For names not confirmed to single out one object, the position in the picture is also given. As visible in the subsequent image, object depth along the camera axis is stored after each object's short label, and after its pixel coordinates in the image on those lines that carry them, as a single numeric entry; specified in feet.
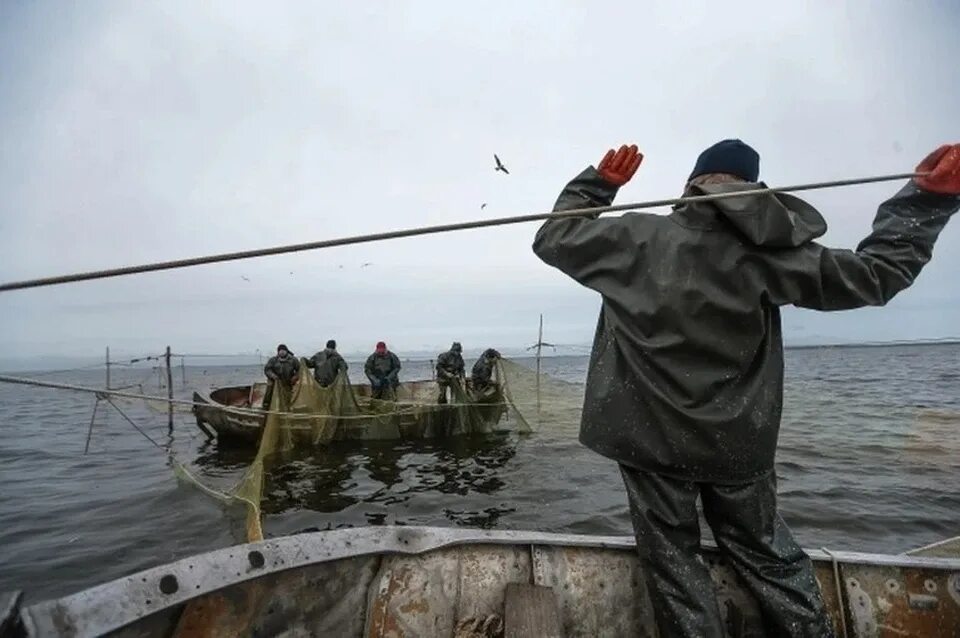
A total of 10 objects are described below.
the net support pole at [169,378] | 53.67
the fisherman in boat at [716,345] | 6.29
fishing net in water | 38.22
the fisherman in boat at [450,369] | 45.91
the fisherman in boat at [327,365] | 47.39
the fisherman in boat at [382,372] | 49.47
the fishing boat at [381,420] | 42.34
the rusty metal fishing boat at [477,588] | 7.21
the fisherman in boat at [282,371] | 39.06
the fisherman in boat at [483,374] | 47.70
